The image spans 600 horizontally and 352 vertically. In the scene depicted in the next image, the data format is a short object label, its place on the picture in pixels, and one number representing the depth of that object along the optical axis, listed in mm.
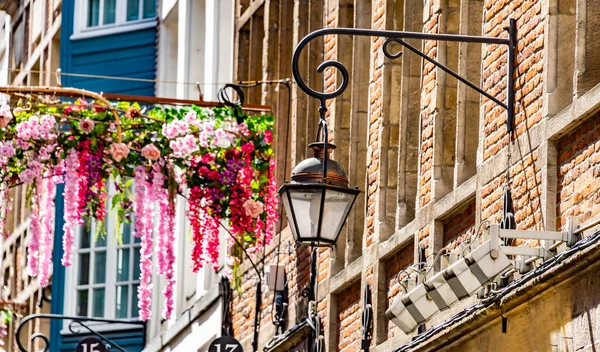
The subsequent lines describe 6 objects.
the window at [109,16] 33312
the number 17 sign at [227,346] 22047
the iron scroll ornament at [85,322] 24031
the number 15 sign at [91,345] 24891
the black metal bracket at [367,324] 17422
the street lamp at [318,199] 14750
